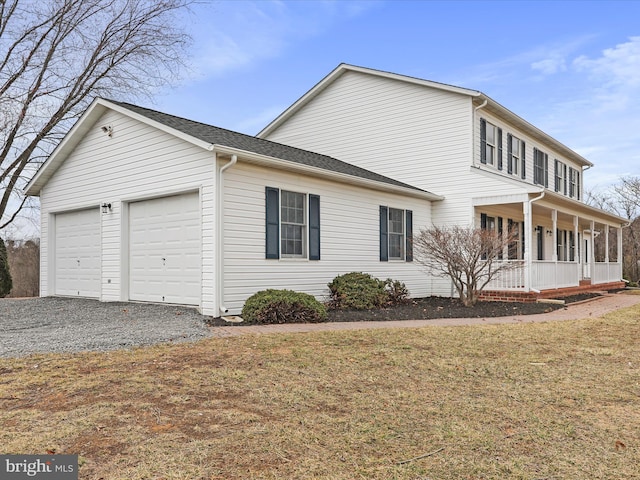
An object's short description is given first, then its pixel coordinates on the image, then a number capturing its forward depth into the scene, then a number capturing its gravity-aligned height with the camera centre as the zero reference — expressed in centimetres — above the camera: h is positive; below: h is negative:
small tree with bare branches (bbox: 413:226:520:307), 1187 +3
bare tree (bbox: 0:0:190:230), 1856 +778
